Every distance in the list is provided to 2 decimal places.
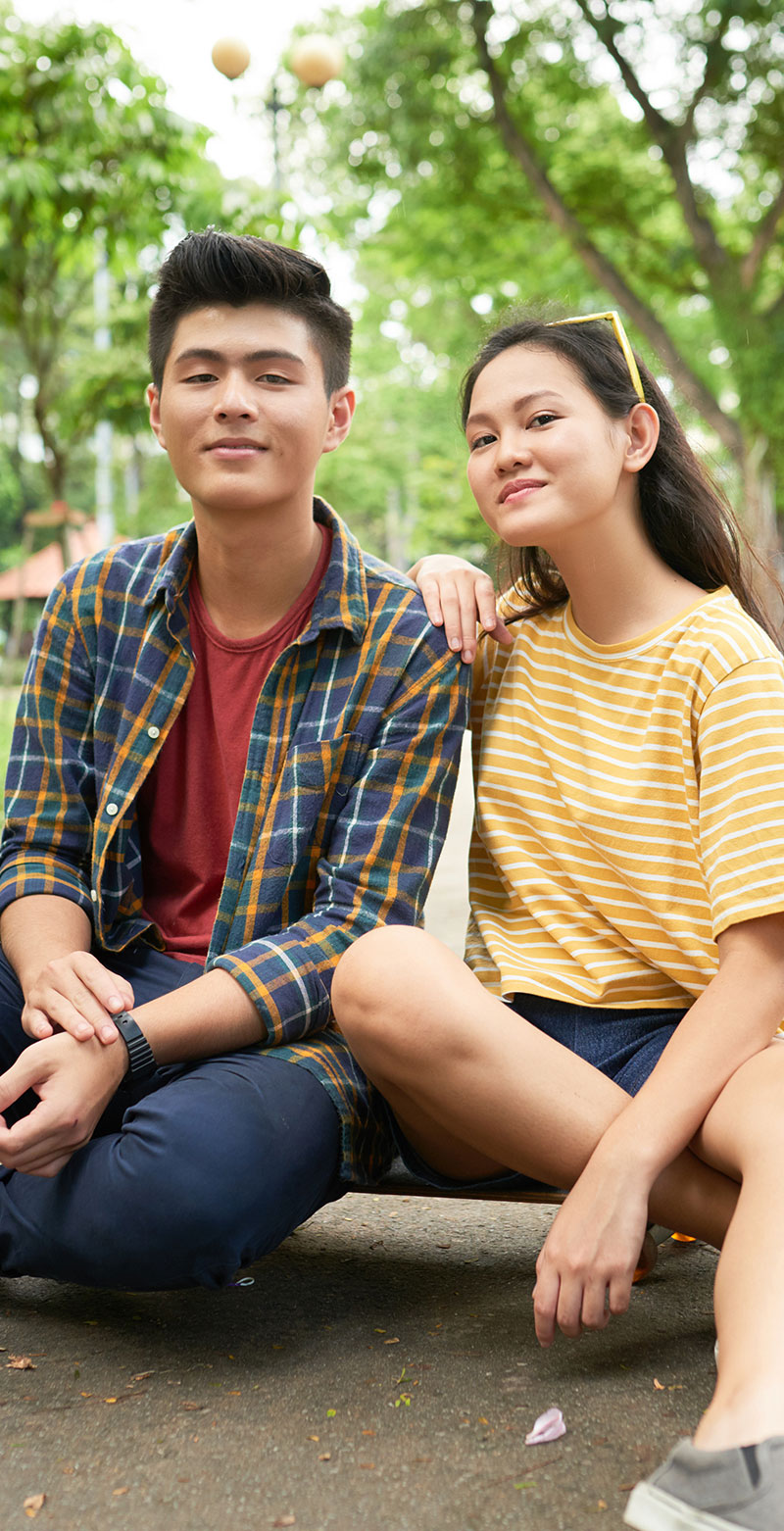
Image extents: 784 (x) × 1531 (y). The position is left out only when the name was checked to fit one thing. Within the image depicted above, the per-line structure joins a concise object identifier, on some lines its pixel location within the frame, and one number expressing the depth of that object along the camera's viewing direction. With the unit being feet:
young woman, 5.91
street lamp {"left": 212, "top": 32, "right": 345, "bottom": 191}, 25.16
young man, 6.40
